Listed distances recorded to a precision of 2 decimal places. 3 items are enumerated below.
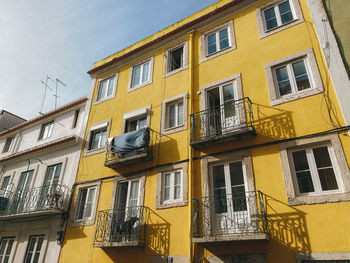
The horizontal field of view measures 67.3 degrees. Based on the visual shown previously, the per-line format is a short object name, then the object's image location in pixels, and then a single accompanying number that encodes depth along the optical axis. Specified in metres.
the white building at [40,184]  11.66
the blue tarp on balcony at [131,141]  10.34
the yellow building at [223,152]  6.89
